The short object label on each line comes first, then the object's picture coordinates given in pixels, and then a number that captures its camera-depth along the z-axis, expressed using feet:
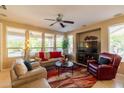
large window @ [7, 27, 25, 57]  11.90
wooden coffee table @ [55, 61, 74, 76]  9.58
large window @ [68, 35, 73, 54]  17.25
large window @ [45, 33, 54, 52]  15.79
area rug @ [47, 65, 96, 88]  7.42
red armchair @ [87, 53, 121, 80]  8.34
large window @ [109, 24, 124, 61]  10.28
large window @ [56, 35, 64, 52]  17.26
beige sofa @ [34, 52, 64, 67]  11.12
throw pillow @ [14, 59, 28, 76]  5.57
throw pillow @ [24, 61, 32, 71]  6.84
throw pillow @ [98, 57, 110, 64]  9.14
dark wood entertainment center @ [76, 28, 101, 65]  12.82
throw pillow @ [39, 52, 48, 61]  12.28
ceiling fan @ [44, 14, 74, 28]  9.41
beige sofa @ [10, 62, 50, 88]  5.17
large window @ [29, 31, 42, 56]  13.80
